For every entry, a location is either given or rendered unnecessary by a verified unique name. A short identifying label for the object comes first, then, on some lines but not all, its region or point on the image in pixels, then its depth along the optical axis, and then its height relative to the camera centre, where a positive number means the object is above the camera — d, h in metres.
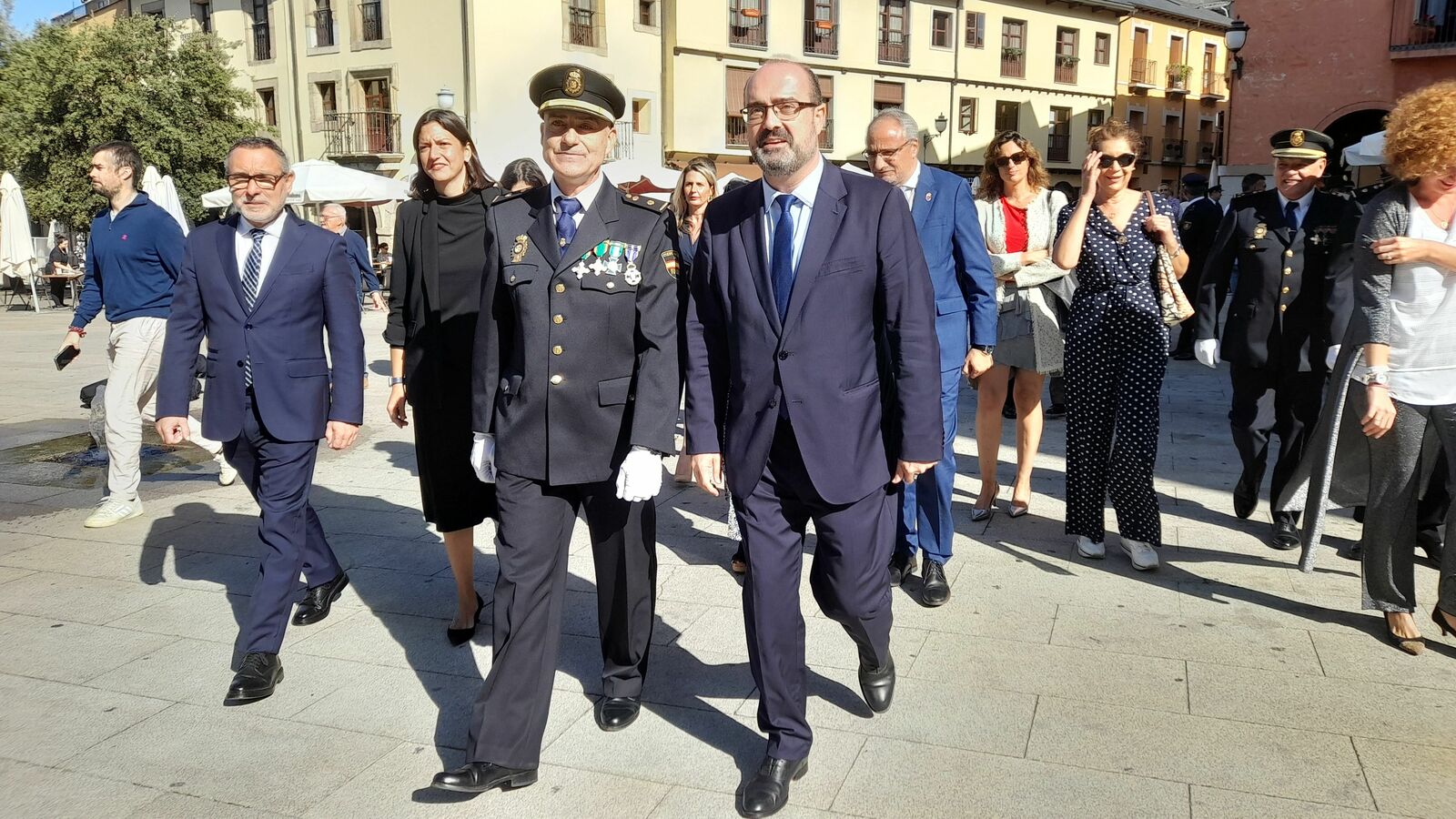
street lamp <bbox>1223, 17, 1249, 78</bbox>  19.88 +3.03
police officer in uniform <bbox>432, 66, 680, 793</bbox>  3.16 -0.53
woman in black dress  4.12 -0.44
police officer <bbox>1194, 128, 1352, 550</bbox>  5.29 -0.49
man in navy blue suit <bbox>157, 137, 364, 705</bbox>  3.93 -0.58
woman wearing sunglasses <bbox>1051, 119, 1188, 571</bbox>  4.95 -0.63
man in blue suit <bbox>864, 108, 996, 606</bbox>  4.61 -0.31
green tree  26.98 +2.35
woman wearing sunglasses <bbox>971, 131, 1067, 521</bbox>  5.52 -0.50
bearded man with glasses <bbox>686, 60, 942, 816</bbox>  3.05 -0.49
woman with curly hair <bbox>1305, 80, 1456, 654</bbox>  3.86 -0.53
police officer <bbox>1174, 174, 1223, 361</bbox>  10.00 -0.29
